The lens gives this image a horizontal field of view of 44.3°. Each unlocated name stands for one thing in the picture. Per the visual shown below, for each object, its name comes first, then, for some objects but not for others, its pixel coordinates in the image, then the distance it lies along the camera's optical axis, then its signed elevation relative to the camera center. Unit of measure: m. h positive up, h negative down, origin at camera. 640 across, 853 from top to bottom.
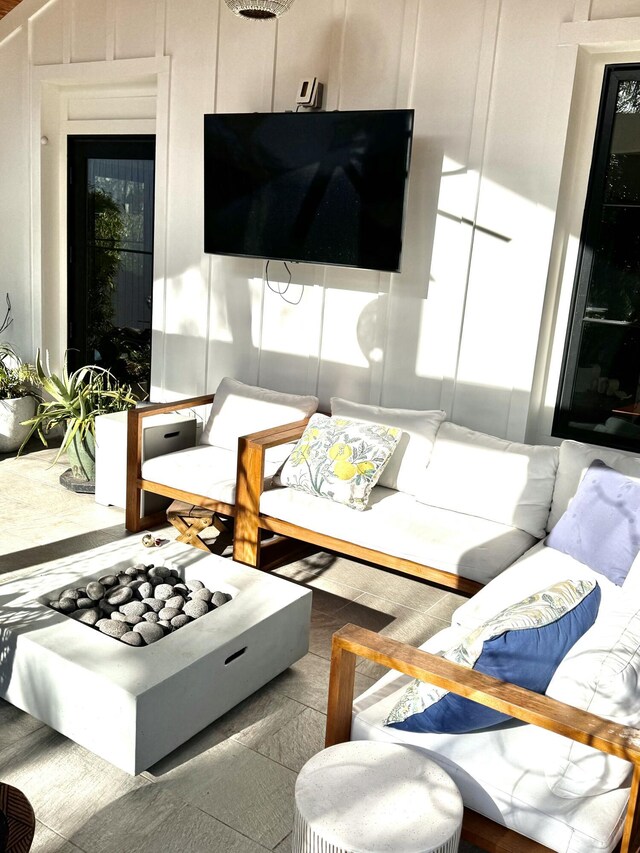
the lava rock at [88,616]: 2.74 -1.30
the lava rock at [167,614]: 2.79 -1.29
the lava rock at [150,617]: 2.78 -1.30
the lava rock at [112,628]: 2.67 -1.30
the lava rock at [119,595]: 2.86 -1.28
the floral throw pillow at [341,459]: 3.77 -0.98
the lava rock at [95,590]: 2.89 -1.28
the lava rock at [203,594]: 2.94 -1.28
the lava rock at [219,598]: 2.93 -1.29
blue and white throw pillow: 1.92 -0.93
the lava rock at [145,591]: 2.95 -1.28
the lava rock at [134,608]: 2.80 -1.29
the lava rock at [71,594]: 2.88 -1.28
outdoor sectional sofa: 1.82 -1.14
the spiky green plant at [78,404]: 4.87 -1.04
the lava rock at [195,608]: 2.84 -1.29
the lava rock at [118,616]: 2.77 -1.30
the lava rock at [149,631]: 2.66 -1.30
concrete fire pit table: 2.38 -1.33
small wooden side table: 4.09 -1.41
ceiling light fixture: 3.43 +1.04
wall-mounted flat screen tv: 3.99 +0.36
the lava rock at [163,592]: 2.94 -1.28
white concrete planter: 5.70 -1.34
